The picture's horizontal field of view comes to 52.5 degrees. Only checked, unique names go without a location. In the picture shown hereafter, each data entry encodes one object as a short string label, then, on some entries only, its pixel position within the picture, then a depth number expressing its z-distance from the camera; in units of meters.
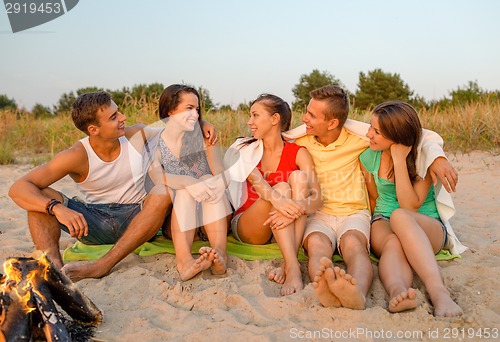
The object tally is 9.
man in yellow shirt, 3.17
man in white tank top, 3.21
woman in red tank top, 3.16
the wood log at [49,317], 2.16
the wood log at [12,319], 2.08
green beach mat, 3.49
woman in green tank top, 2.75
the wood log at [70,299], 2.32
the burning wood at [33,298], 2.12
